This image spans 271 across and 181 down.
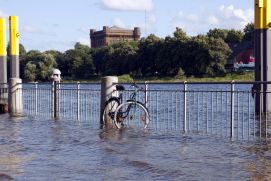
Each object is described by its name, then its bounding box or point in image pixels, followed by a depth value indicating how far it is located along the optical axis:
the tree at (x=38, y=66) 67.19
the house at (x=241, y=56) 86.88
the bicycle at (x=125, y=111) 13.64
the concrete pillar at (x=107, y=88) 14.38
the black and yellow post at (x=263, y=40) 16.84
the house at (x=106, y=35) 173.75
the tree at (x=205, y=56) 77.94
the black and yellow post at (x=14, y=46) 21.43
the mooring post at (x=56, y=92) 16.78
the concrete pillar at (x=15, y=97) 18.78
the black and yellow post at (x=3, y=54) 21.82
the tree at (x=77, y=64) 90.94
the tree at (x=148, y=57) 87.81
